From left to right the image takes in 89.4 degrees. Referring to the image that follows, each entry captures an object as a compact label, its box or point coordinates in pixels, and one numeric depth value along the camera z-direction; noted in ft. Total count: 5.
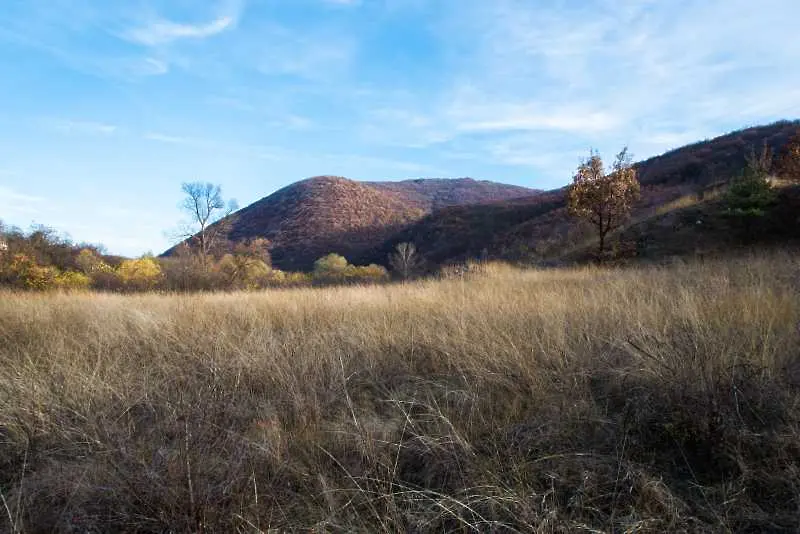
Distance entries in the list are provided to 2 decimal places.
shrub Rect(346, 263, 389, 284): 124.88
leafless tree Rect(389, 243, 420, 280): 126.11
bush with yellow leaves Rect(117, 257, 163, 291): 49.81
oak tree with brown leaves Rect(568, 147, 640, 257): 43.83
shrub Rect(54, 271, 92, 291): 47.67
